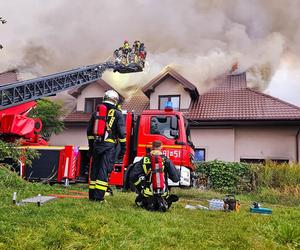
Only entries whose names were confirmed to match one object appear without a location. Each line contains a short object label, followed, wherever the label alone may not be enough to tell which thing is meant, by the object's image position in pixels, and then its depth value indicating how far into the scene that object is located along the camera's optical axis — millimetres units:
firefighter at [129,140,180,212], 5500
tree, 15914
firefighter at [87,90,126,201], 5711
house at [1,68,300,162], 14891
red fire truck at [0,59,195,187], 8859
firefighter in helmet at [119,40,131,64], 13258
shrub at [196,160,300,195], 12050
